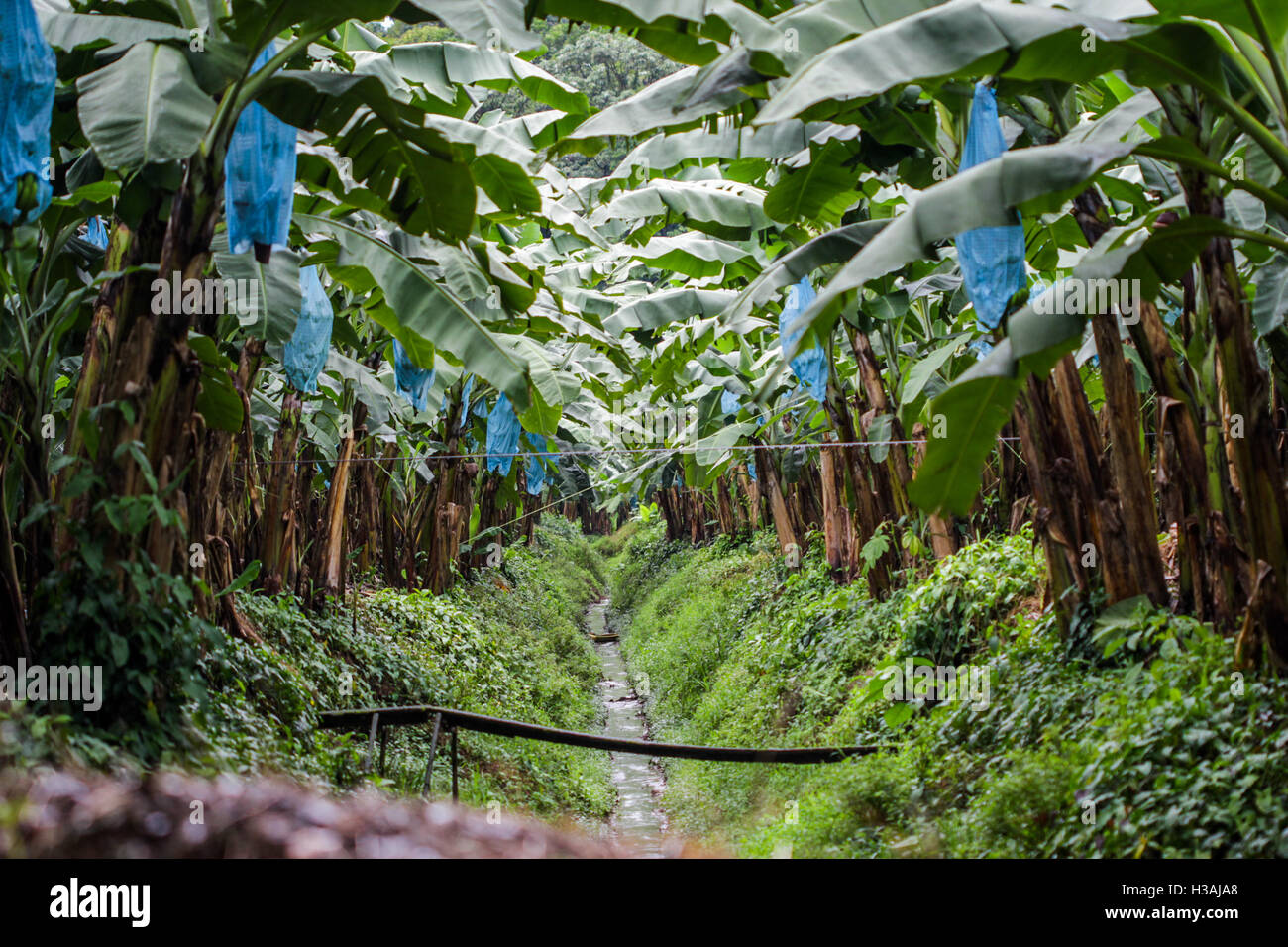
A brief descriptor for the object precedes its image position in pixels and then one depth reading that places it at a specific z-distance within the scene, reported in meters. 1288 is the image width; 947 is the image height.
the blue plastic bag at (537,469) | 14.25
